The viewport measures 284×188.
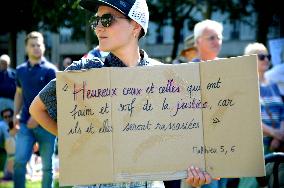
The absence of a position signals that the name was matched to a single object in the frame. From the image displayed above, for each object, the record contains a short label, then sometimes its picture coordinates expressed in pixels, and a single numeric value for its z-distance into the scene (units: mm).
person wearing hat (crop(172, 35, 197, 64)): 8630
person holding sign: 3932
